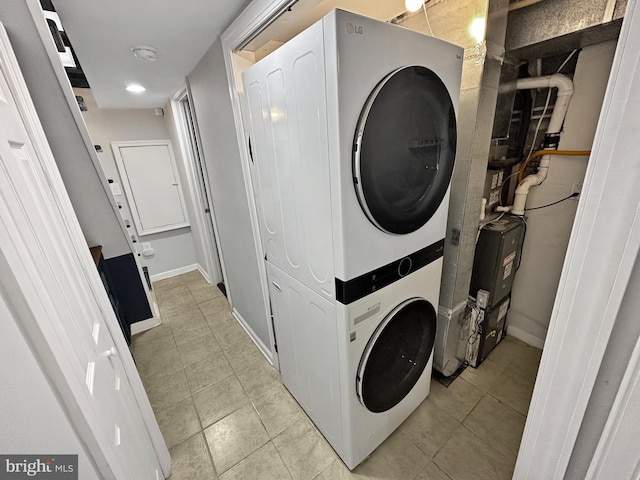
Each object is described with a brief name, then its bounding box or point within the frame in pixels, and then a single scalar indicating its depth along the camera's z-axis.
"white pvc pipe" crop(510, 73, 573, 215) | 1.54
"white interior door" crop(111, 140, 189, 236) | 3.10
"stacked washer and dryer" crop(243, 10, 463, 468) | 0.82
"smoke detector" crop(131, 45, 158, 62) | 1.47
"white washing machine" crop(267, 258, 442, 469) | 1.08
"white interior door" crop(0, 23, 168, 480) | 0.54
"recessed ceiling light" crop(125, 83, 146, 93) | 2.12
